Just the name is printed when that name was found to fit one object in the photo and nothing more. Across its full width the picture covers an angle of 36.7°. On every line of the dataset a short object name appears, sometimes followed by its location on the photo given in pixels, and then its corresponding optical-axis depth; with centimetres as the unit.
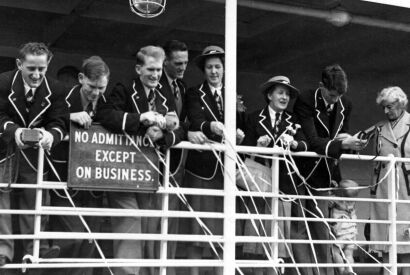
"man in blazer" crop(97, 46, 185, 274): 394
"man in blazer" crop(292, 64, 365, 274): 476
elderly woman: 509
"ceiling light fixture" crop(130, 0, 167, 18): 424
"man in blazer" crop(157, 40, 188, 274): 437
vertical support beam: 414
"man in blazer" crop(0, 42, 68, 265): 377
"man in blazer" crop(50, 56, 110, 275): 406
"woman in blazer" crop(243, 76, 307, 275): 454
